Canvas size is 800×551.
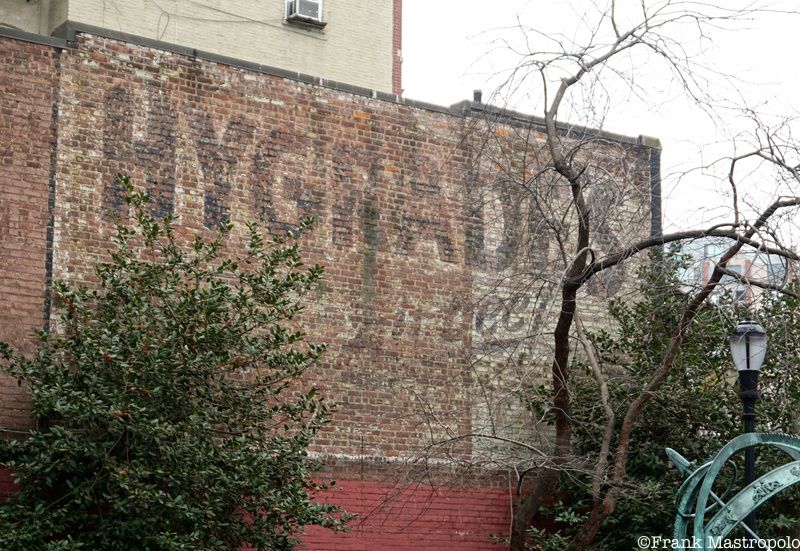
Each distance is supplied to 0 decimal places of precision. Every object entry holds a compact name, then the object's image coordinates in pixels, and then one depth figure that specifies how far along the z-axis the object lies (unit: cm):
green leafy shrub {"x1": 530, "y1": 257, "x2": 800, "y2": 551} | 1752
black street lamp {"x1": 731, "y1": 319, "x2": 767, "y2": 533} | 1325
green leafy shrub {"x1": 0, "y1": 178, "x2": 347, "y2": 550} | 1406
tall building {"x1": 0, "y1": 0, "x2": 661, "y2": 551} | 1598
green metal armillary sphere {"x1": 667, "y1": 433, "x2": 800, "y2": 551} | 1141
